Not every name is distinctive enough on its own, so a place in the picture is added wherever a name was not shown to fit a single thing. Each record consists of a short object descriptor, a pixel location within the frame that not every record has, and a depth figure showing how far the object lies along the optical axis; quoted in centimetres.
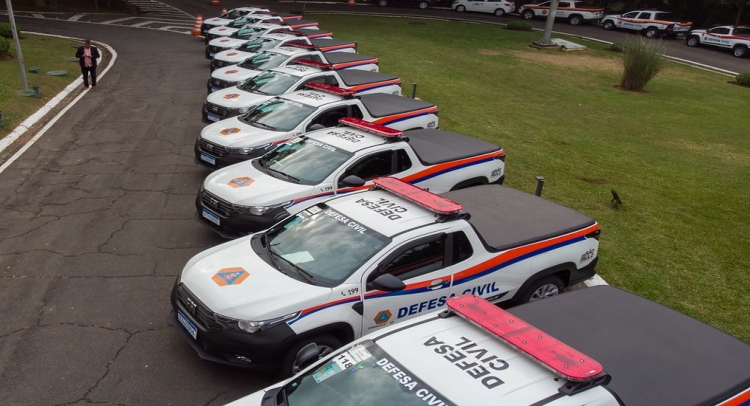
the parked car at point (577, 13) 4106
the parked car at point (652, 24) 3769
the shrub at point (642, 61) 2164
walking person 1711
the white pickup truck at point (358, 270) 556
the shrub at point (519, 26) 3638
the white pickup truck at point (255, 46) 1828
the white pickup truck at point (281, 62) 1565
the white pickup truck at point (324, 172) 820
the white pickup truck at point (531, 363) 374
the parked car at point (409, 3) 4584
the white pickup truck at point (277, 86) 1298
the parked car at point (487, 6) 4391
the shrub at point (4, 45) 1908
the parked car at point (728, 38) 3338
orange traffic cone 2811
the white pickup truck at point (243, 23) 2362
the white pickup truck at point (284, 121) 1042
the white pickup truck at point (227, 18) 2666
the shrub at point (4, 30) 2119
